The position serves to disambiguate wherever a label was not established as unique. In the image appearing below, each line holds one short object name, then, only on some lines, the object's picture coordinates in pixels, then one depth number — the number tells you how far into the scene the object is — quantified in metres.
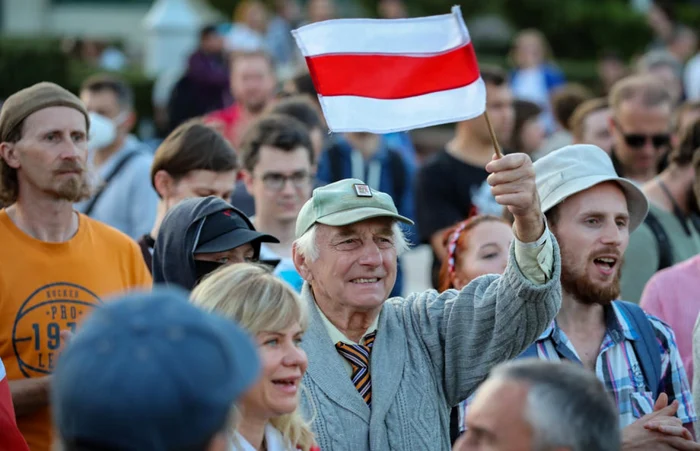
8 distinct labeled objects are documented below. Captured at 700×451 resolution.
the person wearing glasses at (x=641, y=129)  13.86
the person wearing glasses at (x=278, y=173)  11.81
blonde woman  6.41
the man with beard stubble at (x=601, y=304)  8.41
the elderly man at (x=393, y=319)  7.27
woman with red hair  9.77
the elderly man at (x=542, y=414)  5.16
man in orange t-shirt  8.72
